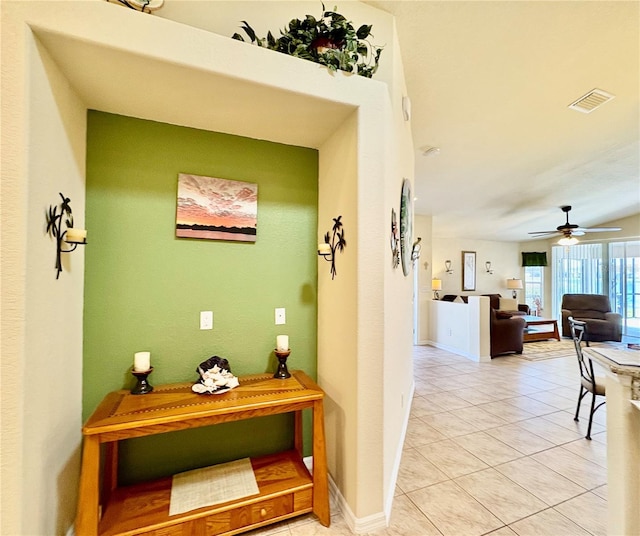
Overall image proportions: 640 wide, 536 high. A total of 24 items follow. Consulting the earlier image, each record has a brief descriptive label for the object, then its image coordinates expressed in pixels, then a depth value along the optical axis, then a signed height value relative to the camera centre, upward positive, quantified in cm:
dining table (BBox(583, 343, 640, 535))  128 -76
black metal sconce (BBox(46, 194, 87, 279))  131 +18
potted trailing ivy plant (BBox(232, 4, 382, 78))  151 +121
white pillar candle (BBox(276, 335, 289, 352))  194 -46
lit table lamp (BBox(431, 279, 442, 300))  706 -27
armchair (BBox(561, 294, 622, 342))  643 -95
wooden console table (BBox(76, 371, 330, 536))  130 -104
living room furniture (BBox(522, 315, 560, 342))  657 -131
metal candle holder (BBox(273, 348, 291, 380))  190 -60
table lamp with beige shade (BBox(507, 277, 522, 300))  880 -30
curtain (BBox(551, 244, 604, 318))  789 +10
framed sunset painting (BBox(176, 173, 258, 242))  186 +42
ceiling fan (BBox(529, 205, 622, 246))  568 +86
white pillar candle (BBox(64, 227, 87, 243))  136 +17
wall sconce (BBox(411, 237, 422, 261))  374 +29
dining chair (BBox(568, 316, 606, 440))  257 -95
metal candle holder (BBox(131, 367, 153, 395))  163 -62
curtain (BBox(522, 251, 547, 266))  910 +50
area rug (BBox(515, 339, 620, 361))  544 -152
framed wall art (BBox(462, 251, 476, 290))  863 +11
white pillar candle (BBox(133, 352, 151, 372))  164 -50
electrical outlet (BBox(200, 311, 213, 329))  189 -30
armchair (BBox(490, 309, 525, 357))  521 -106
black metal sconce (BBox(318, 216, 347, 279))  184 +18
